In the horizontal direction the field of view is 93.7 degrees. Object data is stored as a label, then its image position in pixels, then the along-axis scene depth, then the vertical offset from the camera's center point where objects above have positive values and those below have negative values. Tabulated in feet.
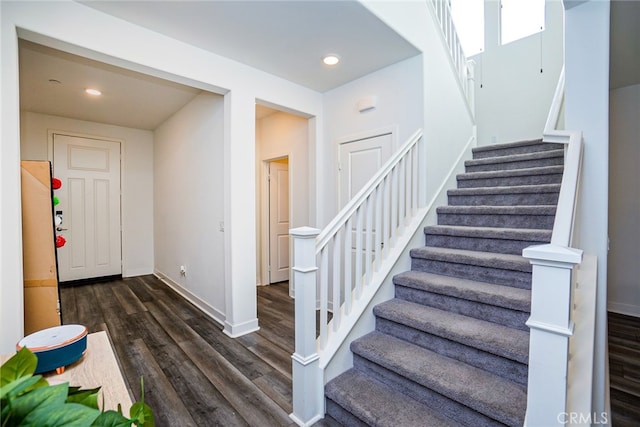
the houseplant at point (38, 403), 1.27 -0.89
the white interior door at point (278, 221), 15.70 -0.76
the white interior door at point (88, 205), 15.23 +0.06
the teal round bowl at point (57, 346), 3.00 -1.44
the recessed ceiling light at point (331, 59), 9.23 +4.62
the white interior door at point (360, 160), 10.37 +1.69
